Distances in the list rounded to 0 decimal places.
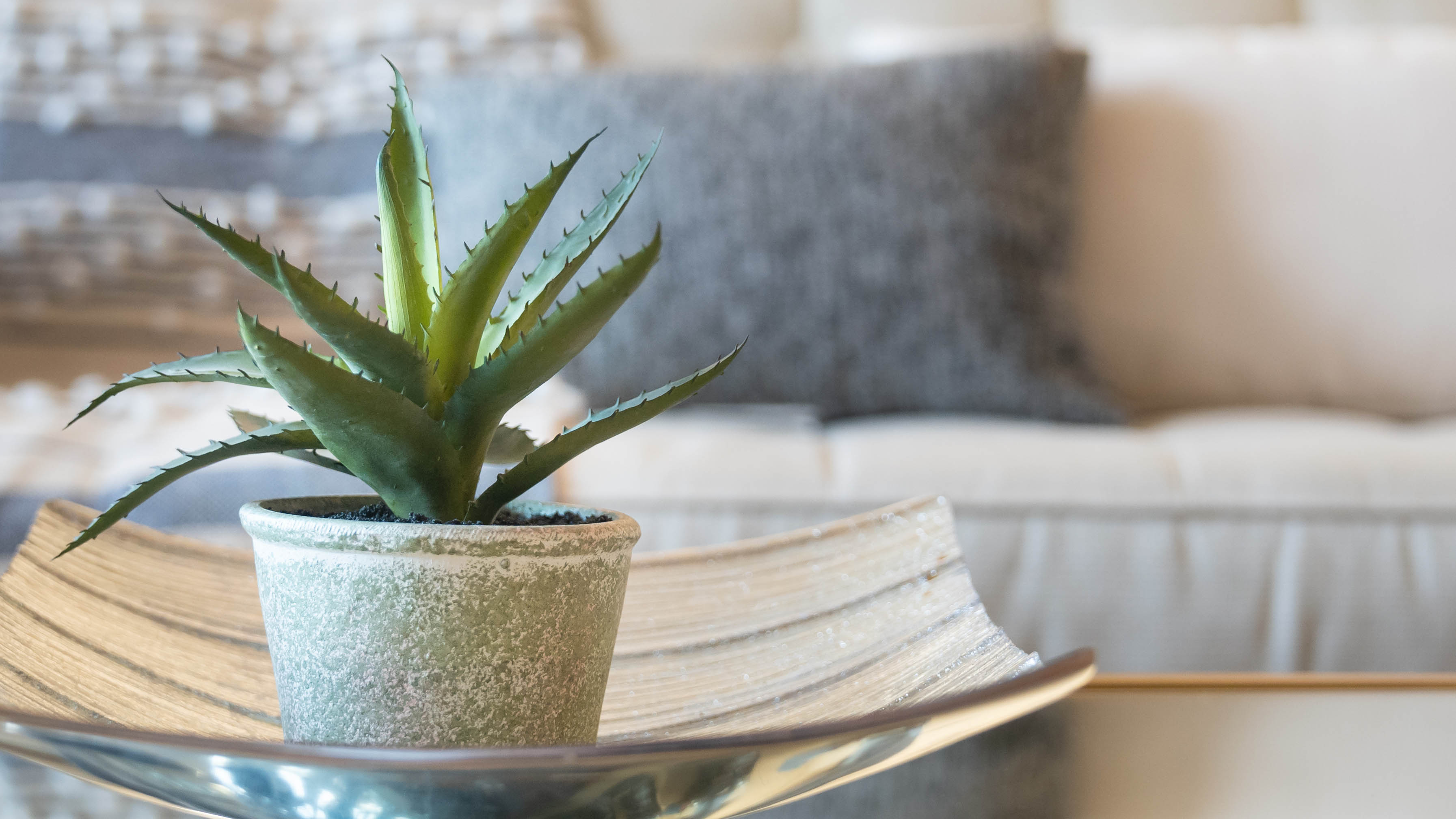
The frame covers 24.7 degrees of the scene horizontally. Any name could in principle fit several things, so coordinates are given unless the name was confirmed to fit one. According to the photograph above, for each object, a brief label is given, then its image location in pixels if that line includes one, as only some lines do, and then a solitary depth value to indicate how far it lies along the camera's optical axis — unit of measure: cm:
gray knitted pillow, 223
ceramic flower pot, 83
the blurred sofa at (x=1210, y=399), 173
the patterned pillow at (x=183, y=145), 252
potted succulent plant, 83
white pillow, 262
